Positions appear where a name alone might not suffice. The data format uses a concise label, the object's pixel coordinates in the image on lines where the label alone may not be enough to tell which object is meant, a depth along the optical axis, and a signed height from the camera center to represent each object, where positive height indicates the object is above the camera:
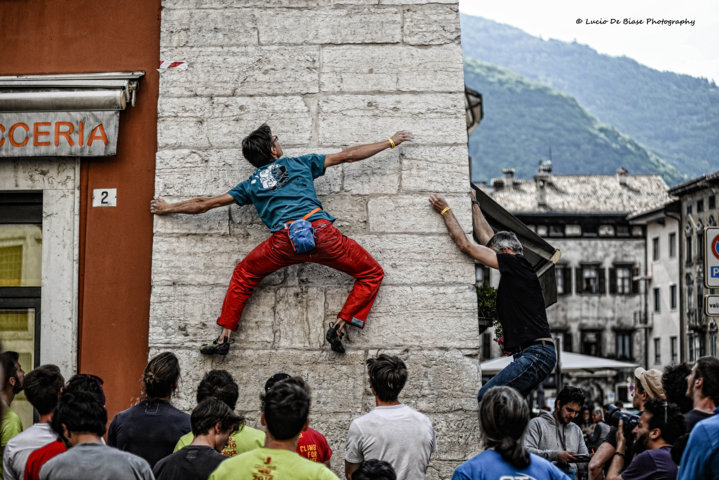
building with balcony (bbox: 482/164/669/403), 61.53 +0.36
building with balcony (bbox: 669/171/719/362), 47.56 +1.01
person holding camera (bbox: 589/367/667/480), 6.59 -0.92
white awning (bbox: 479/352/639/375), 22.83 -2.07
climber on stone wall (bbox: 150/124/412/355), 7.50 +0.32
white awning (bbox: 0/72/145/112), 8.20 +1.51
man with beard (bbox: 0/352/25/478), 5.85 -0.74
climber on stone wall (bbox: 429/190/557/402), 6.95 -0.30
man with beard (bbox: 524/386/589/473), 8.71 -1.38
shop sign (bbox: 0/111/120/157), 8.23 +1.16
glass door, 8.33 -0.05
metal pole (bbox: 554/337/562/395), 18.91 -1.87
